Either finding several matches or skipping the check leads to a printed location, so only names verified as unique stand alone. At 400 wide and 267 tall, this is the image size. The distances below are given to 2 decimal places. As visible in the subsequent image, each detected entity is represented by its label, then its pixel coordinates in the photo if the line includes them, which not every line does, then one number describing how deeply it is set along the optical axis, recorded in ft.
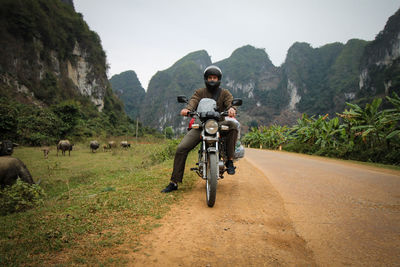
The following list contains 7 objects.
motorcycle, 9.50
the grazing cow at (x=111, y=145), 64.55
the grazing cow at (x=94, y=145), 53.98
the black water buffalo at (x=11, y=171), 15.99
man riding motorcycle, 11.46
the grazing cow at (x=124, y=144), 66.64
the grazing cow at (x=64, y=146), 44.68
